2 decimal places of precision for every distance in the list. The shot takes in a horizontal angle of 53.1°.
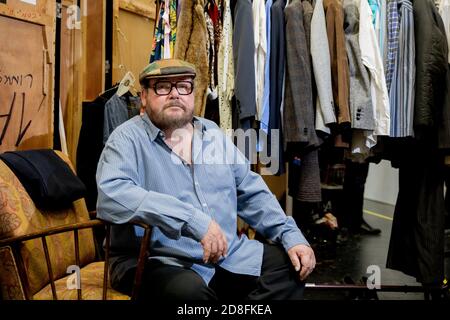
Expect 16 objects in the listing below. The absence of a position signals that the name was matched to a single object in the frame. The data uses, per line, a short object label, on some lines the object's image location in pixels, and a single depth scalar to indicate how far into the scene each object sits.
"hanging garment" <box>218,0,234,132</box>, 2.04
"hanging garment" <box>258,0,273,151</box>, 2.01
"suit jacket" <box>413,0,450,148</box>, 1.98
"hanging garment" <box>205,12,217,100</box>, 2.05
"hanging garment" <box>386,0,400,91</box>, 2.05
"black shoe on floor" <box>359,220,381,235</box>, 3.89
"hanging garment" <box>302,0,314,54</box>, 2.02
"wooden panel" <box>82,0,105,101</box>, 2.36
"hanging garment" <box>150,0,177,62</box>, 2.12
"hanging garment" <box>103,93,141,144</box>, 2.11
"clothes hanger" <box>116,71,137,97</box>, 2.12
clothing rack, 2.12
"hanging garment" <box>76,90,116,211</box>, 2.12
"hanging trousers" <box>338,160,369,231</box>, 3.87
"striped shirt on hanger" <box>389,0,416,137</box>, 2.02
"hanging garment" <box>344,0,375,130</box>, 2.00
